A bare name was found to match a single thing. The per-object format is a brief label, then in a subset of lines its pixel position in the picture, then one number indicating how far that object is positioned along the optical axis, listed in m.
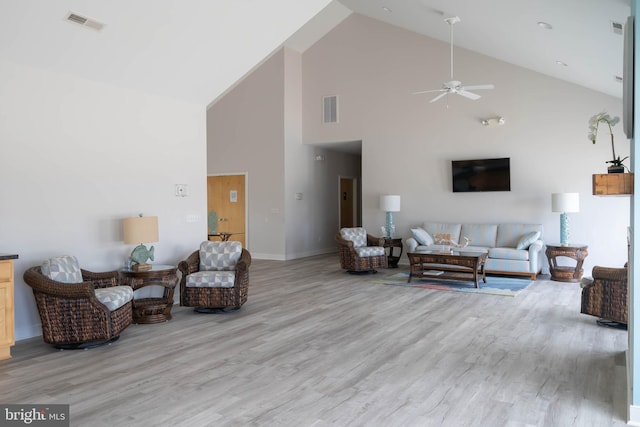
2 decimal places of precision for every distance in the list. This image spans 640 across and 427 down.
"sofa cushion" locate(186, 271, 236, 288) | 5.22
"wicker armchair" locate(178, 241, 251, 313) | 5.23
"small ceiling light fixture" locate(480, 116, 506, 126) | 8.35
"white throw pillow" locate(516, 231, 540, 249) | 7.62
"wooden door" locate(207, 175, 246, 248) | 10.77
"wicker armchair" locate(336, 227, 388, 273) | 8.05
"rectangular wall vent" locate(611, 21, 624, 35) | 4.04
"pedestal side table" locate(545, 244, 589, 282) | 7.22
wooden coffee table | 6.87
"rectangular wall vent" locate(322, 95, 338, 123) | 10.08
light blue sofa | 7.54
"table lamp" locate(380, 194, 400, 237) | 8.96
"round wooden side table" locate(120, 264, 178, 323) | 4.90
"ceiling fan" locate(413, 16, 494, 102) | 6.39
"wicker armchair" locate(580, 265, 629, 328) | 4.47
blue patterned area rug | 6.59
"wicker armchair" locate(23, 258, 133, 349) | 3.93
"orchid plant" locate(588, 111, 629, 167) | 3.45
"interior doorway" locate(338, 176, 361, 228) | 12.20
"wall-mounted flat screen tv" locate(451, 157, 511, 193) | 8.34
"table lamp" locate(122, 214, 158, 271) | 4.93
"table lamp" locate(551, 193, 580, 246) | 7.32
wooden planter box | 2.73
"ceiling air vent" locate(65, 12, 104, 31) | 4.16
